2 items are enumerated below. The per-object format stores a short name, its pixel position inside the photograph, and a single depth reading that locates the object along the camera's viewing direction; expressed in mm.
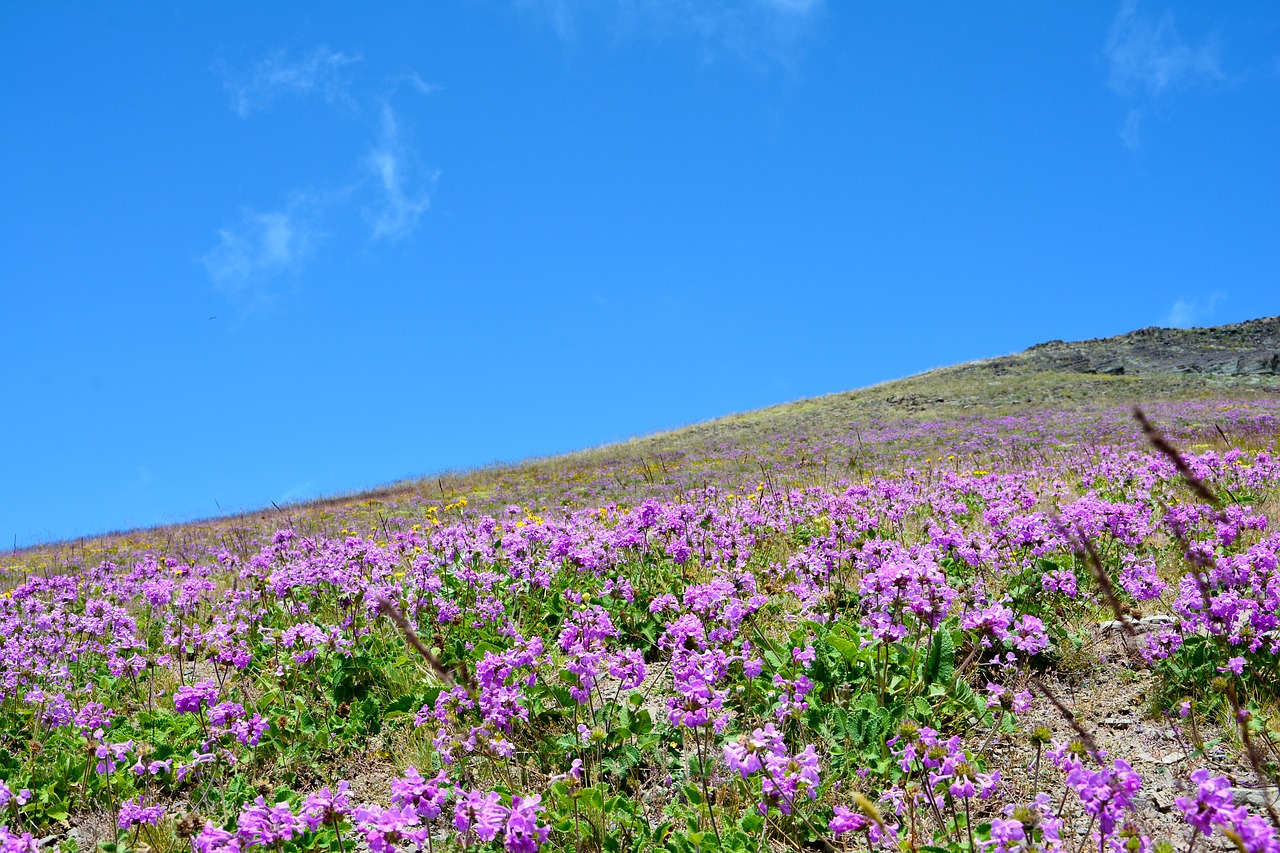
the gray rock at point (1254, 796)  3719
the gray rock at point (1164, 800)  3852
